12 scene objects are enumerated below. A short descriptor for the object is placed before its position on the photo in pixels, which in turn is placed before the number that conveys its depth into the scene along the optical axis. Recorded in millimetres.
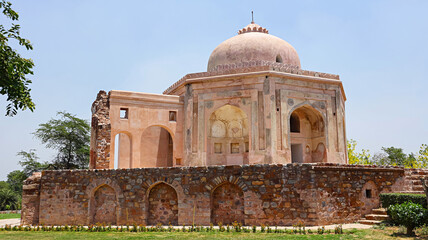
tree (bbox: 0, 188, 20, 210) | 29734
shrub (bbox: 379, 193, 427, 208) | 11605
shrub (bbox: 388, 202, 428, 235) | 10523
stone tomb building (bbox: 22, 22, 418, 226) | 12617
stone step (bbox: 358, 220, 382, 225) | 12230
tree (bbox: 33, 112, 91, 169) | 31812
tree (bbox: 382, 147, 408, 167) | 41853
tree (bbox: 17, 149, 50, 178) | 31938
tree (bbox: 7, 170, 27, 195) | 32031
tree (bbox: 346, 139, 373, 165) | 35156
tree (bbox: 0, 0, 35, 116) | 8523
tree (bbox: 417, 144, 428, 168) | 32188
